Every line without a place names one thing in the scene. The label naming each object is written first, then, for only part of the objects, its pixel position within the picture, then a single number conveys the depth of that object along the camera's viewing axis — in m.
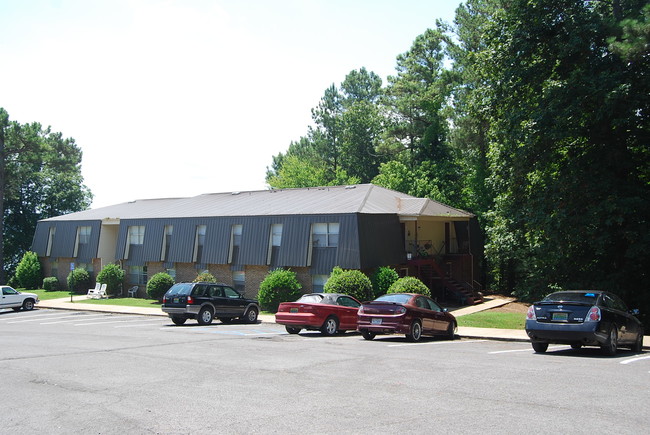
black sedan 14.55
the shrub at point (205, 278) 35.78
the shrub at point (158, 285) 38.19
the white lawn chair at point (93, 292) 42.41
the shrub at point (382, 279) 29.77
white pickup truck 35.16
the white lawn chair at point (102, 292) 42.36
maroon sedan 18.31
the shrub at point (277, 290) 31.45
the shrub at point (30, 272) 48.88
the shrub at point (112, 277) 42.34
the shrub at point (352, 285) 27.86
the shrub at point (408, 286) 26.75
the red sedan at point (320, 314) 20.50
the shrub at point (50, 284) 47.38
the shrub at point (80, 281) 45.16
